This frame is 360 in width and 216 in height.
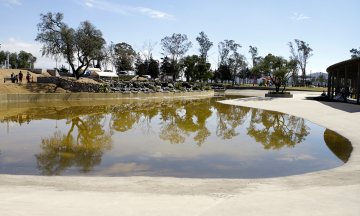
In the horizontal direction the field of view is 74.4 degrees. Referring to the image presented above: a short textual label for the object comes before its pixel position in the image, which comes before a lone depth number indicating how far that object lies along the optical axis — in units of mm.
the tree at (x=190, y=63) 65062
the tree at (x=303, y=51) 78875
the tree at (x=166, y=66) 79162
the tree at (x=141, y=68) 73438
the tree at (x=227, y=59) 81875
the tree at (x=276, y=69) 34178
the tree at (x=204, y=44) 78062
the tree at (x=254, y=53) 87750
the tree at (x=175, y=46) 67500
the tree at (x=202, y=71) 66625
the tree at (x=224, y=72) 87188
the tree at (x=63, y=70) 64488
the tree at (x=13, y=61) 75494
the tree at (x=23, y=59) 76875
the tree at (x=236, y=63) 84581
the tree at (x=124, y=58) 76625
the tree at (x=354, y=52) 72662
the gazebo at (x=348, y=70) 21928
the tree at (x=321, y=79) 99812
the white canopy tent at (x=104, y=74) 46784
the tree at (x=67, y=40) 34088
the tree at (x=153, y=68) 74544
